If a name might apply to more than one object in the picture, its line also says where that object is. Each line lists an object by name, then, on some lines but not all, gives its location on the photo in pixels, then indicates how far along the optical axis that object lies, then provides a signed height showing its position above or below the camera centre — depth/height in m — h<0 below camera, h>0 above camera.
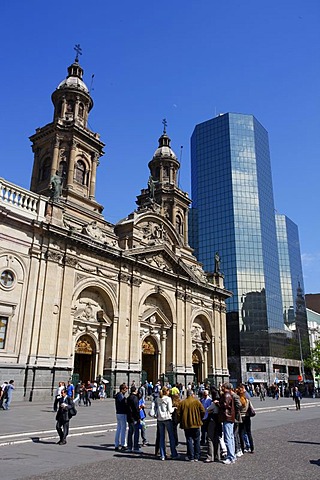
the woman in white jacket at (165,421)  10.21 -1.09
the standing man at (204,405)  12.03 -0.77
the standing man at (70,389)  21.82 -0.72
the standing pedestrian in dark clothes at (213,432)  10.31 -1.34
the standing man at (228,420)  9.95 -1.02
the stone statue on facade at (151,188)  48.03 +21.96
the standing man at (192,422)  10.09 -1.06
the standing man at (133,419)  11.05 -1.12
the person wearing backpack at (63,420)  11.87 -1.25
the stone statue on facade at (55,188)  33.59 +15.27
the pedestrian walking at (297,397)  26.87 -1.13
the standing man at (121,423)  11.42 -1.28
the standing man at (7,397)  21.33 -1.16
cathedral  27.95 +7.83
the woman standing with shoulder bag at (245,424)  11.10 -1.20
